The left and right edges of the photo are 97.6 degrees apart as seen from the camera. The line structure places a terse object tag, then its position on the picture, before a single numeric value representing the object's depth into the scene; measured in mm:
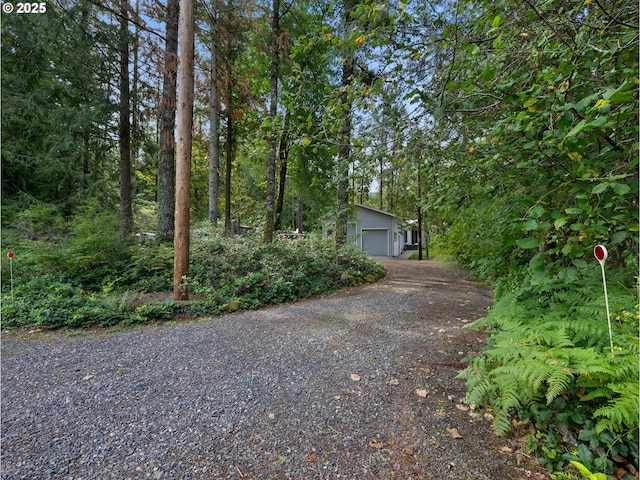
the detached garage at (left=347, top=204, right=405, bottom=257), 17594
